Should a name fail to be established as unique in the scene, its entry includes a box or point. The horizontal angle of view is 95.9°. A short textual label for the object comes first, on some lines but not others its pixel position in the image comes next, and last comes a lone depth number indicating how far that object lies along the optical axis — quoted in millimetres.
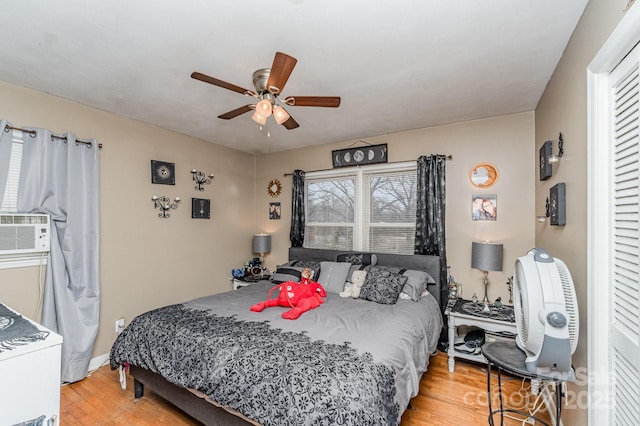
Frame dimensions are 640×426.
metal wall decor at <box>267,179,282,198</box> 4828
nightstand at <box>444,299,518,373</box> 2703
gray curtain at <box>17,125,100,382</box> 2631
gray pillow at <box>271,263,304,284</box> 3483
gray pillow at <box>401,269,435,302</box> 2975
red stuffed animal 2561
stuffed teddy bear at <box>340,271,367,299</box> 3097
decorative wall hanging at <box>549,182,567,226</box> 1916
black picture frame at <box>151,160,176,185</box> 3574
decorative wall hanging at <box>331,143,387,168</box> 3892
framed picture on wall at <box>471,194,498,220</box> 3217
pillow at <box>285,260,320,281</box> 3546
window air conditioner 2447
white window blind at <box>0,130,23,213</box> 2523
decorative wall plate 3230
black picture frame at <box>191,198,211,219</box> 4020
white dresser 1205
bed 1494
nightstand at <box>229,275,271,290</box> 4312
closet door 1162
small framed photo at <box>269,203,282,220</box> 4816
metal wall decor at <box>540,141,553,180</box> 2275
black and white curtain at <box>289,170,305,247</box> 4504
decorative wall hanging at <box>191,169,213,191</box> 4054
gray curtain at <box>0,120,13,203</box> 2469
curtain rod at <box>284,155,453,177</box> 3448
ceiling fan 1767
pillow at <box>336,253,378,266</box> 3596
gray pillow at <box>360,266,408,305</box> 2865
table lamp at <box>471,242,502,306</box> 2930
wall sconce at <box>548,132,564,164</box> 2020
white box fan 1420
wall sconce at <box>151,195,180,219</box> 3613
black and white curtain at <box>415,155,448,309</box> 3385
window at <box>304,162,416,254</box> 3801
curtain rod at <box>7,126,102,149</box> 2544
